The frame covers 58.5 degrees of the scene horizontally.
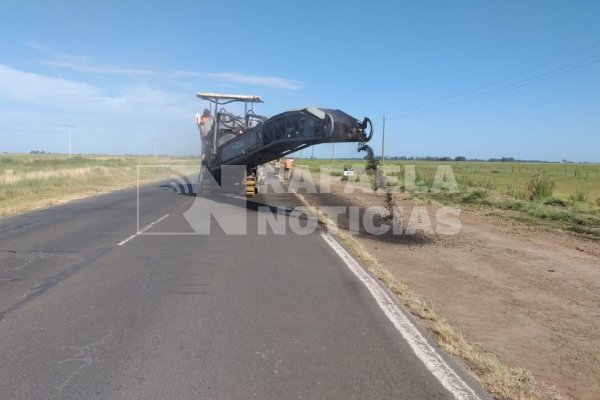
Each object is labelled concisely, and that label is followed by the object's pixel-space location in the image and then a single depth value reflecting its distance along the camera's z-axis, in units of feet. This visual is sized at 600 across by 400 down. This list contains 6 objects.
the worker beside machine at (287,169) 133.49
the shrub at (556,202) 65.76
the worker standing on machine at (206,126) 76.23
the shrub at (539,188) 76.02
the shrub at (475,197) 72.91
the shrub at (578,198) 67.95
